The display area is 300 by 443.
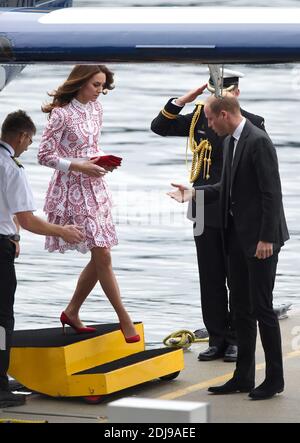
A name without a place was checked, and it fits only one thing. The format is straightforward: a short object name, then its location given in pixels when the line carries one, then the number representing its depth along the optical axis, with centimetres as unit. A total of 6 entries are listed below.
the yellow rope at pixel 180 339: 2027
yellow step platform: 1722
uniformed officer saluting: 1931
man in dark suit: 1711
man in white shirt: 1656
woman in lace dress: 1781
